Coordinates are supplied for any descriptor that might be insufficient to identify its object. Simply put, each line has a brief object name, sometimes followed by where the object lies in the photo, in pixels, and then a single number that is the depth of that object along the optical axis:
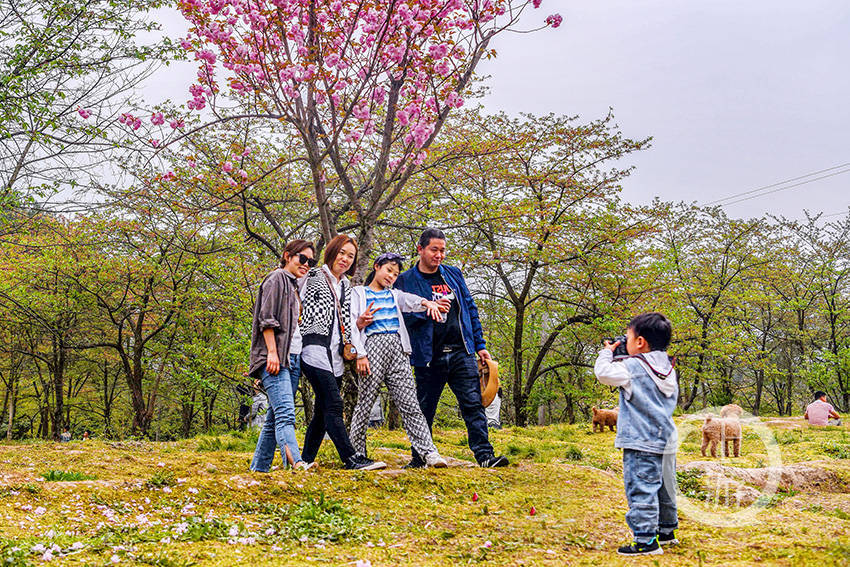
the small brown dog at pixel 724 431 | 8.02
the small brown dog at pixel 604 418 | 11.33
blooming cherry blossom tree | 7.27
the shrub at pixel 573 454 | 7.56
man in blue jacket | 5.93
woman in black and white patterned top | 5.39
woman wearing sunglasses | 5.21
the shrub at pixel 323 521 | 3.68
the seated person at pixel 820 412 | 13.38
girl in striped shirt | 5.70
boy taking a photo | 3.45
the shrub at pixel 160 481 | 4.75
